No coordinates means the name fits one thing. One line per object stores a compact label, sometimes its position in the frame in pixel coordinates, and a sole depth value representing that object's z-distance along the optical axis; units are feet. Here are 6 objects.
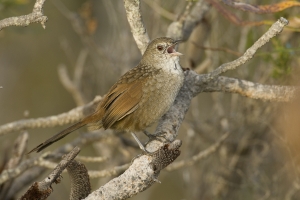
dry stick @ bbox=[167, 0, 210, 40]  31.76
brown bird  26.27
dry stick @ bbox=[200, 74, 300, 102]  25.75
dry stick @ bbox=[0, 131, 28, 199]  30.40
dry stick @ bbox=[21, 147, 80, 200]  17.16
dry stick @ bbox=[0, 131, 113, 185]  27.76
